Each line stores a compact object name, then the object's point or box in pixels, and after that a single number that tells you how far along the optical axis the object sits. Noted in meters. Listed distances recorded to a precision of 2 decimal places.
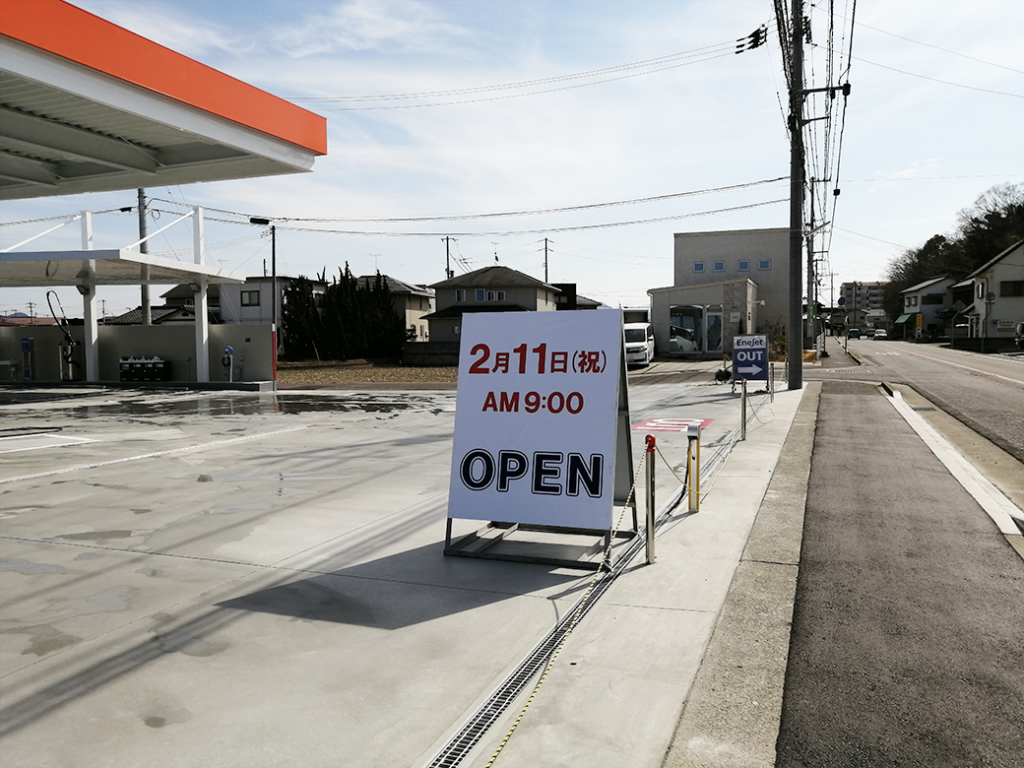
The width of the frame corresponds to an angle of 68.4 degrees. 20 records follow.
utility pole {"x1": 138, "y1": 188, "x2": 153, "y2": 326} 27.63
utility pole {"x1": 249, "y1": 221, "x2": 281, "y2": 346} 40.69
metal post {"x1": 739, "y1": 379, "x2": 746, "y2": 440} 12.90
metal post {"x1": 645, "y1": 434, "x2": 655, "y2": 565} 5.83
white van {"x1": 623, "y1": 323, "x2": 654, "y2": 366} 36.03
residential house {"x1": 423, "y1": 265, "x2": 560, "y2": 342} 50.47
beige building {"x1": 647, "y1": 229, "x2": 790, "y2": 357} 42.56
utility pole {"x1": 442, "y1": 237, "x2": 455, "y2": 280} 86.25
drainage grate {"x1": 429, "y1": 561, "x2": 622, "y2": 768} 3.33
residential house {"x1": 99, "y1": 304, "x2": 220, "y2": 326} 62.77
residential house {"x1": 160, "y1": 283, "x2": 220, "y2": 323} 66.81
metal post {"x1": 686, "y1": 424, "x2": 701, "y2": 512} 7.57
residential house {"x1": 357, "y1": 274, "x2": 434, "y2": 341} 62.62
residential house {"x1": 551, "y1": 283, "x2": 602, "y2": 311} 50.35
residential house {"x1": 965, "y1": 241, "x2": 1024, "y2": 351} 65.75
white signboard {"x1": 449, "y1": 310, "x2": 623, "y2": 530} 6.07
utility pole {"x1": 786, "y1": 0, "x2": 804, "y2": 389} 21.62
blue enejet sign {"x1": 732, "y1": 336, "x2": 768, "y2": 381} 20.02
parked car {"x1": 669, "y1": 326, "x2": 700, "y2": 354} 43.22
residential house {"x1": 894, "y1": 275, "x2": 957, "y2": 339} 99.10
